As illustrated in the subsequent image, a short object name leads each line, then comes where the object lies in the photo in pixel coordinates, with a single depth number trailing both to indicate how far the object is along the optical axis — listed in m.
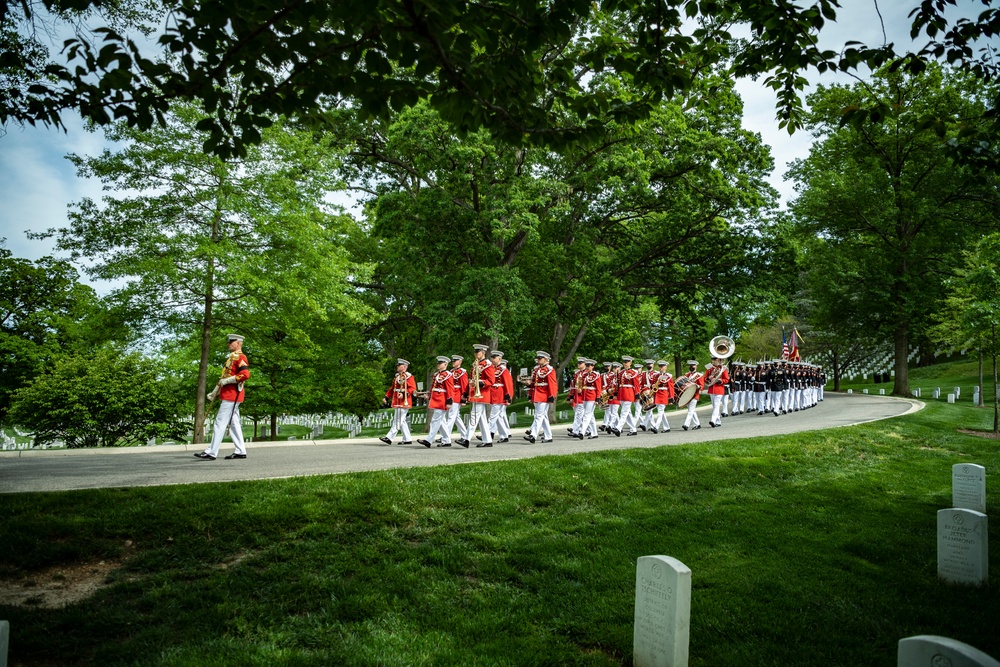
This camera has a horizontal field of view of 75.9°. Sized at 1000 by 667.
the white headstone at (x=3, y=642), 3.01
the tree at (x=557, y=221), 18.61
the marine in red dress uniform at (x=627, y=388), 18.09
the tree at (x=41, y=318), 16.05
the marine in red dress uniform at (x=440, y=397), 14.47
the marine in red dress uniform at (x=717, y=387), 20.58
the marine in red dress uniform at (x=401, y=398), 14.88
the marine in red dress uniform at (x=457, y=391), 14.70
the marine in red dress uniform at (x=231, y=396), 11.02
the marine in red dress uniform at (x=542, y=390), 15.88
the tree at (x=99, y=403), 16.08
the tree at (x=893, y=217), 32.25
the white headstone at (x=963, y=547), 6.18
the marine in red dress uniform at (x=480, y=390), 14.56
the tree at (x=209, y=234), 15.58
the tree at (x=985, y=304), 18.83
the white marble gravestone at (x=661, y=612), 4.05
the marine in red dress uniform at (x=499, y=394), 15.34
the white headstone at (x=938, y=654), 2.69
